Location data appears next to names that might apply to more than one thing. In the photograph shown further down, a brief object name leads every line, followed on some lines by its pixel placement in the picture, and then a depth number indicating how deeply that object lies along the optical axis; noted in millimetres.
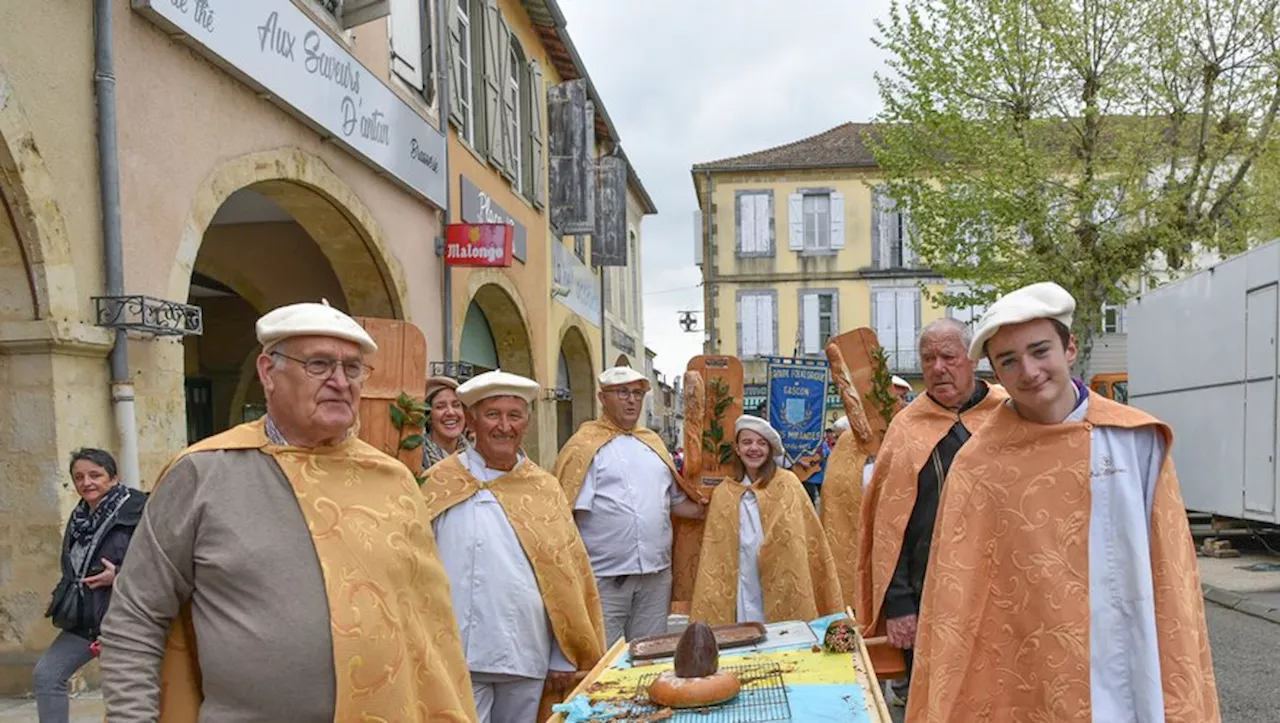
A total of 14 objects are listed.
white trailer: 10305
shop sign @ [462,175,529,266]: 13055
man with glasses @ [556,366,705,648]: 5633
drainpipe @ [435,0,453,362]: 11898
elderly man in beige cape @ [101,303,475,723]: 2445
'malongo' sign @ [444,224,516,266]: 12164
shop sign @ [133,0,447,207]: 7305
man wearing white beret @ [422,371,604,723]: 3986
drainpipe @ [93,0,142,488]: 6133
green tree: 16016
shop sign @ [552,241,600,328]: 18172
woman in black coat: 4969
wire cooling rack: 3230
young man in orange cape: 2656
